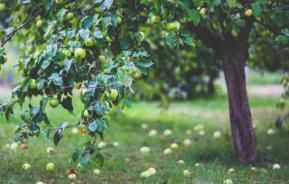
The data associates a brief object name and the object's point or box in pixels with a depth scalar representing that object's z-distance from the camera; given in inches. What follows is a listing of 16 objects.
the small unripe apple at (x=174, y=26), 136.5
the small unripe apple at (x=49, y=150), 202.8
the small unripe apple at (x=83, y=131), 128.4
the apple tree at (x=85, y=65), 127.8
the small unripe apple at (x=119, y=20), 141.1
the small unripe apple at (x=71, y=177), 162.2
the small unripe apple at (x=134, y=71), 129.7
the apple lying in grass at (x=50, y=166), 171.3
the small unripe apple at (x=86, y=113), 127.2
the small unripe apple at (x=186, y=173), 169.2
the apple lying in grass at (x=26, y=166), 169.9
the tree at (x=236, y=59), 182.9
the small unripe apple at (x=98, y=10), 141.8
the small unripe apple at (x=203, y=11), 161.9
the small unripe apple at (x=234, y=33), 187.2
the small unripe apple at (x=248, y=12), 158.9
